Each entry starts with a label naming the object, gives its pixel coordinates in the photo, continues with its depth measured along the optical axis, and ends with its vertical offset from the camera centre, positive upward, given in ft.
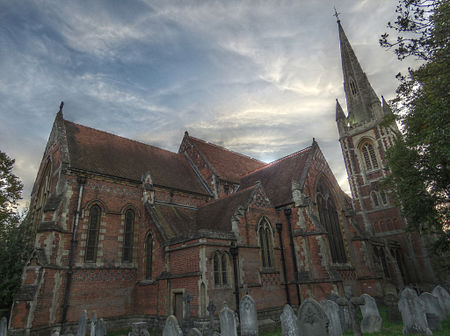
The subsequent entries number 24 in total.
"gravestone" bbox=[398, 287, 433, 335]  31.04 -4.21
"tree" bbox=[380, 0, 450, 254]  28.45 +19.42
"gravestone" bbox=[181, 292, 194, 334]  39.17 -3.26
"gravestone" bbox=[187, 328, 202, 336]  25.90 -3.72
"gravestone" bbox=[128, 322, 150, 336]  29.86 -3.59
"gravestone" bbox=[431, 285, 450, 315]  44.55 -3.67
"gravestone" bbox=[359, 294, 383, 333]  35.58 -4.79
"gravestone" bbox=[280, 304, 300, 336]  28.68 -3.84
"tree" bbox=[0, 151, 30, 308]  51.06 +11.89
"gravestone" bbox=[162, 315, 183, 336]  25.75 -3.21
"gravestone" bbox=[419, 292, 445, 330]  33.33 -4.49
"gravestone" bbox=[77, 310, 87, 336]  36.67 -3.54
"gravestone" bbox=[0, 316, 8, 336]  34.91 -2.94
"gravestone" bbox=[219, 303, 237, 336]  30.86 -3.61
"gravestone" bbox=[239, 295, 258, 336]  33.04 -3.58
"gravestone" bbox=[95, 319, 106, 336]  34.53 -3.83
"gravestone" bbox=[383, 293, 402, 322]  40.40 -4.40
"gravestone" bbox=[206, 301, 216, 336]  33.81 -2.65
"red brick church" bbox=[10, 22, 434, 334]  45.06 +8.99
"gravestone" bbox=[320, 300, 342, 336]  32.40 -3.94
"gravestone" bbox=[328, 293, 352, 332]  38.29 -4.95
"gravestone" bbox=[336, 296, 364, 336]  28.39 -2.95
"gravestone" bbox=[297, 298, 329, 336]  27.20 -3.44
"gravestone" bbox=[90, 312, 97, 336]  35.47 -3.35
